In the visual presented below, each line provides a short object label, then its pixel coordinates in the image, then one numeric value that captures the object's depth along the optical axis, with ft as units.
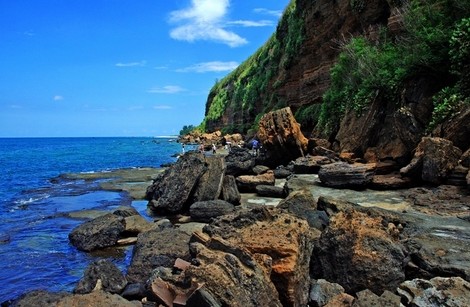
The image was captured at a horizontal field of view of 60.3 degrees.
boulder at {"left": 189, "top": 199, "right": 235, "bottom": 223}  39.24
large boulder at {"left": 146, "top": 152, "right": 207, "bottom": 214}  45.57
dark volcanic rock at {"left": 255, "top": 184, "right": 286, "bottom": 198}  47.98
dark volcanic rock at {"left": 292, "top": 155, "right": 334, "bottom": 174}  61.39
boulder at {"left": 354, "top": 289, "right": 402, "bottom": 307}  16.28
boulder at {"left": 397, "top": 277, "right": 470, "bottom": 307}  16.46
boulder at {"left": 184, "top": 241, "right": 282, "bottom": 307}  15.80
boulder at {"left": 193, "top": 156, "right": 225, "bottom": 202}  46.01
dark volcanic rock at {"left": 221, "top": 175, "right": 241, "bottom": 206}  45.32
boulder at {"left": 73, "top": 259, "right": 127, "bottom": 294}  22.54
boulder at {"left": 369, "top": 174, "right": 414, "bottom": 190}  43.88
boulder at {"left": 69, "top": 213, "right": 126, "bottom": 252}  33.22
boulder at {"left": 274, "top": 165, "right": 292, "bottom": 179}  62.34
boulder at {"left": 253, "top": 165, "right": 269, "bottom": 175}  63.93
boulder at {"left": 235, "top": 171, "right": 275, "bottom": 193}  52.70
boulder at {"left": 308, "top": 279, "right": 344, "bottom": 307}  18.86
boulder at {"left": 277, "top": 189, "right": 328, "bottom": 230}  30.68
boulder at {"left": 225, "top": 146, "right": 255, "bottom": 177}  64.49
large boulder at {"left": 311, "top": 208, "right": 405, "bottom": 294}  19.67
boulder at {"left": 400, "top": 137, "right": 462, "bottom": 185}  40.06
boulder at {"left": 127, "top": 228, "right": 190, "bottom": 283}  25.11
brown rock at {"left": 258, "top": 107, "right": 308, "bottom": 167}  74.43
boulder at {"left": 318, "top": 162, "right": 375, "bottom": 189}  45.70
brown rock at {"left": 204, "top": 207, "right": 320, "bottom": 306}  17.90
